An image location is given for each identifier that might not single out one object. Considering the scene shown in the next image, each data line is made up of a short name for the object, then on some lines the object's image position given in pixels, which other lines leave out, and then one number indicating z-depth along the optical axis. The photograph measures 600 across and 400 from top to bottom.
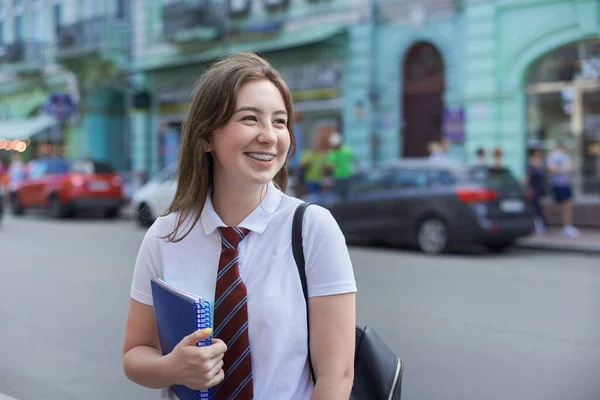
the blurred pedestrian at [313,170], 16.80
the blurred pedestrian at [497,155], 15.07
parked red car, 20.23
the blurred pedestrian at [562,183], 14.59
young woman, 1.89
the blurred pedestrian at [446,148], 15.95
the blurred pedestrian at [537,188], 14.84
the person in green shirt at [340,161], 15.59
